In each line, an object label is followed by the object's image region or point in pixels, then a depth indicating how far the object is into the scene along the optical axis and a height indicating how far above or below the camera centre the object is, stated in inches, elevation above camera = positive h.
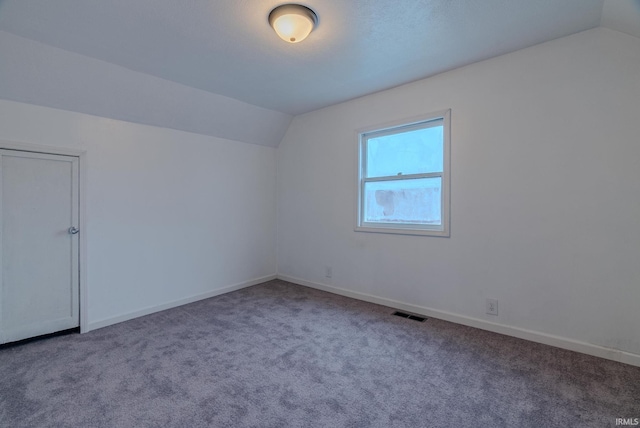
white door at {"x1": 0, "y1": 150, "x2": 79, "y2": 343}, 95.0 -12.0
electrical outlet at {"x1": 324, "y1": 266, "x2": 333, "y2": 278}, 154.1 -32.1
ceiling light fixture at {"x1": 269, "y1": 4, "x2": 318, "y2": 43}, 72.8 +49.7
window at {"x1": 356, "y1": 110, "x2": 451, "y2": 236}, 118.1 +15.7
